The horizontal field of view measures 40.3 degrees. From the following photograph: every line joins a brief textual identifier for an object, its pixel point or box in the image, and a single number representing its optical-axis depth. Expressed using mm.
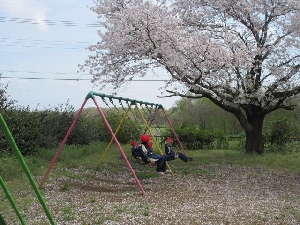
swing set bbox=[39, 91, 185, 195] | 9359
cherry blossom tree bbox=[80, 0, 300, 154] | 14344
